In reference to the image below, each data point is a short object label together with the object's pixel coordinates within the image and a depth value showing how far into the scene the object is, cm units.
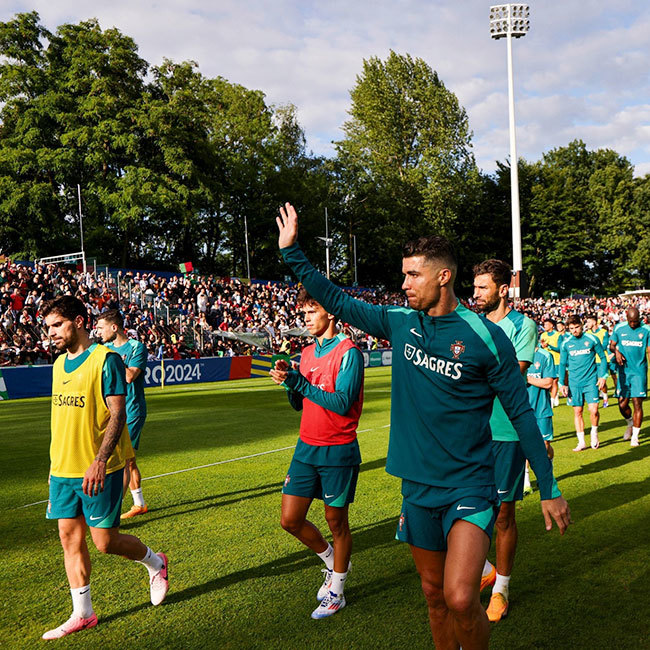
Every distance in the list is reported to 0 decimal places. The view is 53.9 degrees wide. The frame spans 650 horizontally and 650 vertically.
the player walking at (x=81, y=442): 418
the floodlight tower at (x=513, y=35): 2880
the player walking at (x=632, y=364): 1108
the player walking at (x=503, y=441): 438
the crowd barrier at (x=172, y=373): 2058
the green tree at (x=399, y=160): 5634
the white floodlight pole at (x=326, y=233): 5186
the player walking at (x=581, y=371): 1067
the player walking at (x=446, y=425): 298
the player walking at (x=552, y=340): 1460
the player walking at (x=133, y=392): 677
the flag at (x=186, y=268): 3638
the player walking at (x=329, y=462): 444
